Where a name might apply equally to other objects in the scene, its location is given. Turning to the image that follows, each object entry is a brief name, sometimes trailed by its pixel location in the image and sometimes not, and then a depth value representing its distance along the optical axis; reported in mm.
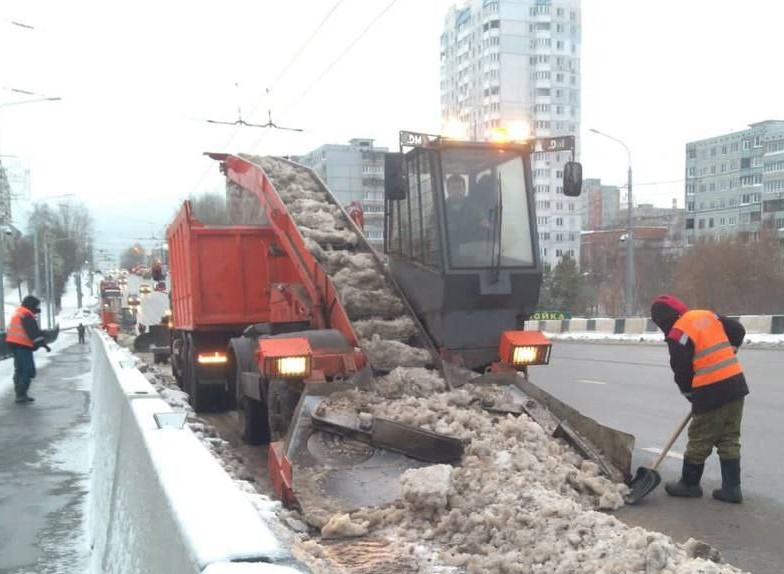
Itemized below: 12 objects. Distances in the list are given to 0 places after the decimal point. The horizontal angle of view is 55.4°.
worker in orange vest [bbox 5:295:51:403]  11359
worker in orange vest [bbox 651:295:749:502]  5461
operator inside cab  6816
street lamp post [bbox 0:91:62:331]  27894
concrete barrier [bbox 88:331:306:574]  1739
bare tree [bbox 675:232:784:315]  41781
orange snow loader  5336
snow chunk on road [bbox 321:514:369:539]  4449
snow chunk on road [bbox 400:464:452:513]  4539
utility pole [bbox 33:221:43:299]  45812
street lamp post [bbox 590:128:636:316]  29031
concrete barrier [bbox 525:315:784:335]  22578
